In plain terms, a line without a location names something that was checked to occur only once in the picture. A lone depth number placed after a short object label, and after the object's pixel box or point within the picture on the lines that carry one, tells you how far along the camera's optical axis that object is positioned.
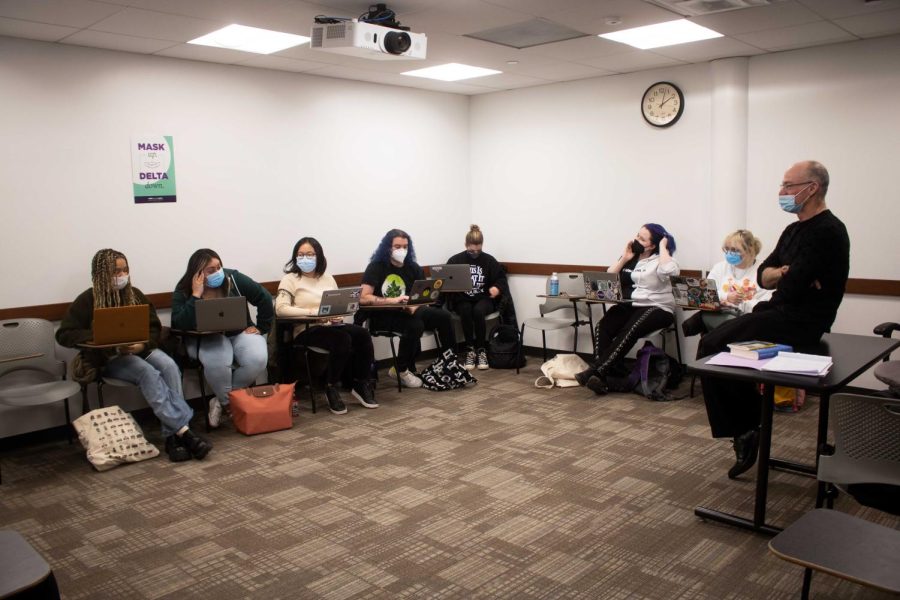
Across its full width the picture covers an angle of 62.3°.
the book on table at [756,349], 3.35
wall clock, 6.81
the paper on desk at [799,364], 3.12
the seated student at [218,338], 5.52
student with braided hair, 4.98
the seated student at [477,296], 7.46
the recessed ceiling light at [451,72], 6.67
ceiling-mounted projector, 4.49
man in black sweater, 3.60
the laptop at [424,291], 6.38
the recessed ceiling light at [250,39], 5.17
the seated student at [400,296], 6.59
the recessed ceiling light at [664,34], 5.30
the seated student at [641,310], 6.29
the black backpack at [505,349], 7.34
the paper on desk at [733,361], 3.30
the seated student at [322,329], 5.96
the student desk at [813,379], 3.08
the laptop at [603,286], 6.45
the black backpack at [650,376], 6.16
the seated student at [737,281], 5.81
